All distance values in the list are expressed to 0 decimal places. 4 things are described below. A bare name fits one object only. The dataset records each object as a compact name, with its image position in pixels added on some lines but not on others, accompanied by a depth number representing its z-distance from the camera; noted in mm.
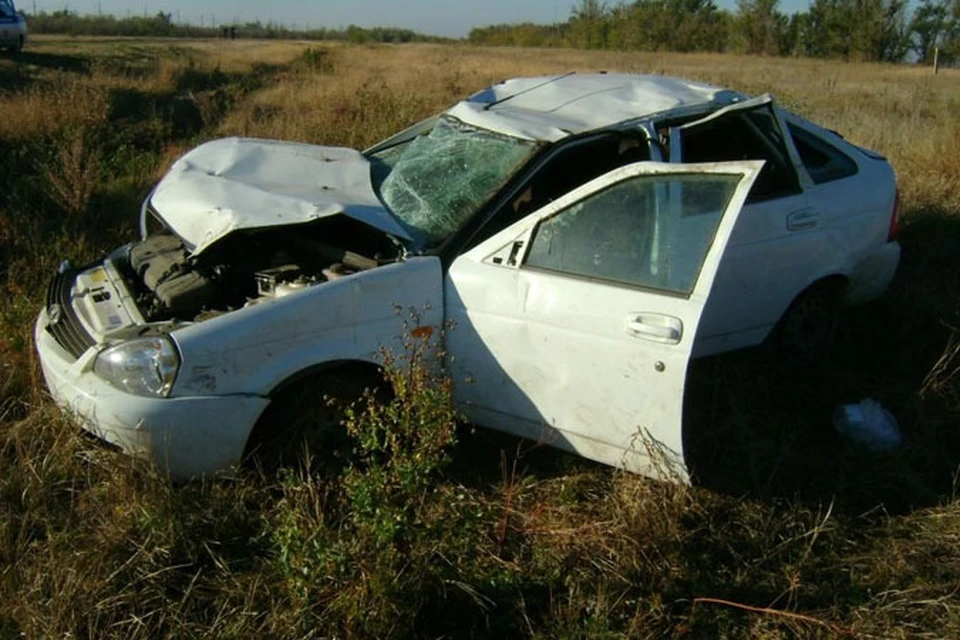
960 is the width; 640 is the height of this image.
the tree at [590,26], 53575
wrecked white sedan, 3088
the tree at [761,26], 46531
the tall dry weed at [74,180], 6355
